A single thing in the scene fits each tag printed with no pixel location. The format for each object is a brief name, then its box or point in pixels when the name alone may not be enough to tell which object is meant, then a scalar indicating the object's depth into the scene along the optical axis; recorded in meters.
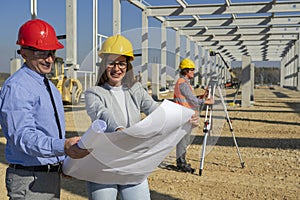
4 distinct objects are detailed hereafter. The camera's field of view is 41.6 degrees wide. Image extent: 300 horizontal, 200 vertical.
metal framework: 15.16
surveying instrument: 4.55
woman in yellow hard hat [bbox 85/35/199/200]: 1.91
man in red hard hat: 1.73
